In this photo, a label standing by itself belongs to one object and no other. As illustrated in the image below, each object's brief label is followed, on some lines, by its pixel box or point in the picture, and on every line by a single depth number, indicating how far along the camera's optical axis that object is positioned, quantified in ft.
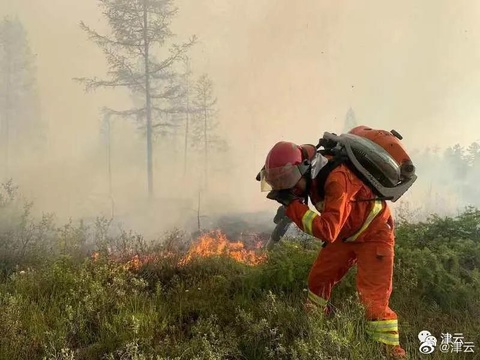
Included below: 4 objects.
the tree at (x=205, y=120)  35.17
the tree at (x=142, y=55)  33.78
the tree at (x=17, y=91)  34.17
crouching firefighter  9.71
